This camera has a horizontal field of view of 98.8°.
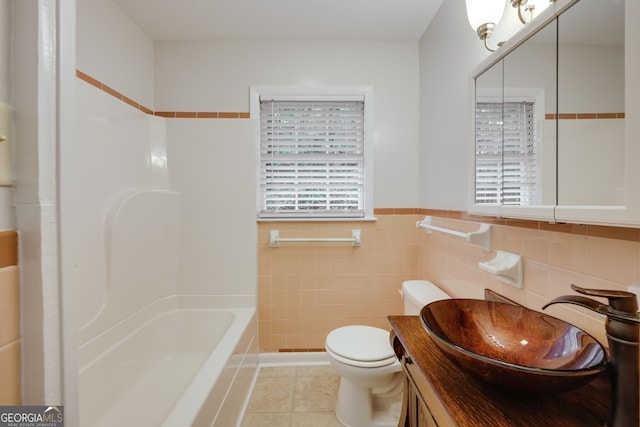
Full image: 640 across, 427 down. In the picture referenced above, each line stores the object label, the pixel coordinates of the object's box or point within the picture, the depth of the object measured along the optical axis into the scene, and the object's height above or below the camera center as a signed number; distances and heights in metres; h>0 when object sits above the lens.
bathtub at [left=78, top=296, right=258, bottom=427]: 1.23 -0.90
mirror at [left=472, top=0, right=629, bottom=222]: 0.67 +0.28
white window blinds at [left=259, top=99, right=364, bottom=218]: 2.14 +0.37
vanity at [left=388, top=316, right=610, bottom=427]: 0.60 -0.46
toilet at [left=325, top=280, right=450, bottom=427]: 1.44 -0.87
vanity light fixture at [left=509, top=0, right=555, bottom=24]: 0.96 +0.71
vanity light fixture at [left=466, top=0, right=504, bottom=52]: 1.12 +0.80
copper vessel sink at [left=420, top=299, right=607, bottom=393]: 0.59 -0.38
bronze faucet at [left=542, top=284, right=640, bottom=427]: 0.54 -0.29
